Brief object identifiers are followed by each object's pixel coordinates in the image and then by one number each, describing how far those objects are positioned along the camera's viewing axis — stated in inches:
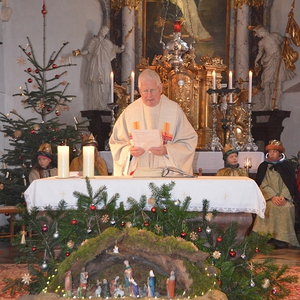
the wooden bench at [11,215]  324.3
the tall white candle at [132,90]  354.6
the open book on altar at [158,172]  193.0
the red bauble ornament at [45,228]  184.4
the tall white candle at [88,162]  191.8
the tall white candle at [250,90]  356.7
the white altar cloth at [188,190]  179.8
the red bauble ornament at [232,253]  178.9
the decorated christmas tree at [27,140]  346.6
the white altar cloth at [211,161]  365.4
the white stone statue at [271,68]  469.7
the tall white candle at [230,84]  344.3
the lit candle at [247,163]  310.2
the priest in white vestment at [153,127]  205.3
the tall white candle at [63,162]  190.2
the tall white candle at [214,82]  349.1
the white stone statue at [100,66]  471.5
